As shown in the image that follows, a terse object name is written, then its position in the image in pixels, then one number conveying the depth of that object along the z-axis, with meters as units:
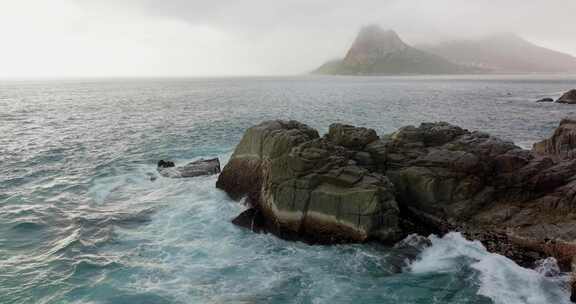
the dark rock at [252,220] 24.17
